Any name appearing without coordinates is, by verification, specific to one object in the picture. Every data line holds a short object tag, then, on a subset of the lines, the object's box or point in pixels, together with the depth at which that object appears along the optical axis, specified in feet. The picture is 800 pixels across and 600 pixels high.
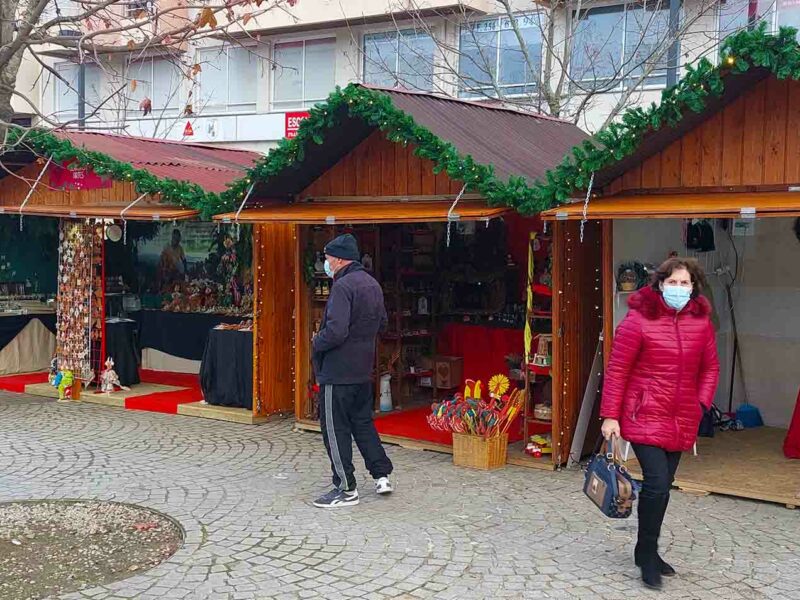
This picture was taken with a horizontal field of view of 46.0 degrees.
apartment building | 54.80
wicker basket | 25.34
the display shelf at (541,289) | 26.05
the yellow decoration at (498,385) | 26.50
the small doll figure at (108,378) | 36.70
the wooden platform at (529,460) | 25.44
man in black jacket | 21.49
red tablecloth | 33.27
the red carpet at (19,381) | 38.88
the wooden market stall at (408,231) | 25.23
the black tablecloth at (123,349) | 37.91
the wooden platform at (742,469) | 22.72
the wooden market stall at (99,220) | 32.81
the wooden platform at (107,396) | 35.86
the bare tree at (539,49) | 49.47
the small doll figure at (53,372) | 37.59
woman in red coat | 16.38
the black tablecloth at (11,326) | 41.27
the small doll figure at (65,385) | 36.19
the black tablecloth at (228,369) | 33.06
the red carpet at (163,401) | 34.68
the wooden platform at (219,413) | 31.96
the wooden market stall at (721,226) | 21.34
